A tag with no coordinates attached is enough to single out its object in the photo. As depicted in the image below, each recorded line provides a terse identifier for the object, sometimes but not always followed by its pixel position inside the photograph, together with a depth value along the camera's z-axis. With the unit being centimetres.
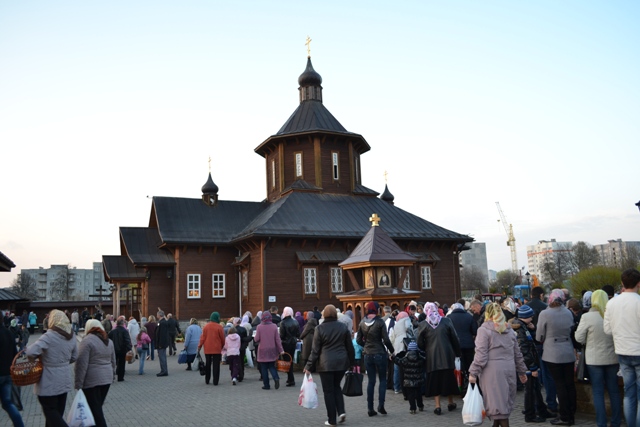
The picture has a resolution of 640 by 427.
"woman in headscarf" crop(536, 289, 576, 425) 862
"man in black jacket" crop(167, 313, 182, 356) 1869
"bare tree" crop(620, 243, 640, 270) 5622
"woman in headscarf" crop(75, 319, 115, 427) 809
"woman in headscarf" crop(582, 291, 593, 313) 1188
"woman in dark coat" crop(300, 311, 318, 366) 1295
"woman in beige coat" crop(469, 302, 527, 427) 732
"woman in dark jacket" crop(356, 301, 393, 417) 1002
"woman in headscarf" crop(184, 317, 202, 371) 1700
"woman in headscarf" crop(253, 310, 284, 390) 1335
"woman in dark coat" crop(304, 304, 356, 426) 909
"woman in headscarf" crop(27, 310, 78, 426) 745
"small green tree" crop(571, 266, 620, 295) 3822
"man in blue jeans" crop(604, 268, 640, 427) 707
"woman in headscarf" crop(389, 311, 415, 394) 1130
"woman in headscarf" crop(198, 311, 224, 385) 1430
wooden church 2975
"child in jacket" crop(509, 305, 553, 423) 903
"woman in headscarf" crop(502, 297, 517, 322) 1171
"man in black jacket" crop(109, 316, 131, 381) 1499
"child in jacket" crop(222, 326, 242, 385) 1465
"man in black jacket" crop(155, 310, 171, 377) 1655
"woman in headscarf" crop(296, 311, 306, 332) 1854
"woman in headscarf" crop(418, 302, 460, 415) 980
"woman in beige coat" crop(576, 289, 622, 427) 787
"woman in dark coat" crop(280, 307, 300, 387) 1476
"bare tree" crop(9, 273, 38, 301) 9494
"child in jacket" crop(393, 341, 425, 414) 998
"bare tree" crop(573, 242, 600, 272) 8264
